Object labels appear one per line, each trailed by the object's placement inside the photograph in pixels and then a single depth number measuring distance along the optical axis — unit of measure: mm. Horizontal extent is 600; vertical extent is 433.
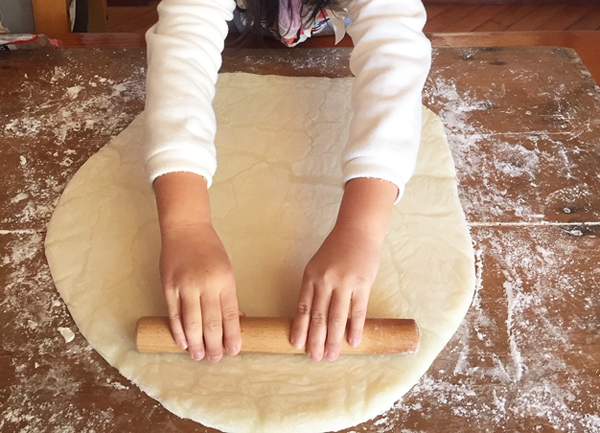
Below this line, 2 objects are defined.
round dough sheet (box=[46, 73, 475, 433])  645
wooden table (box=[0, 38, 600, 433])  641
